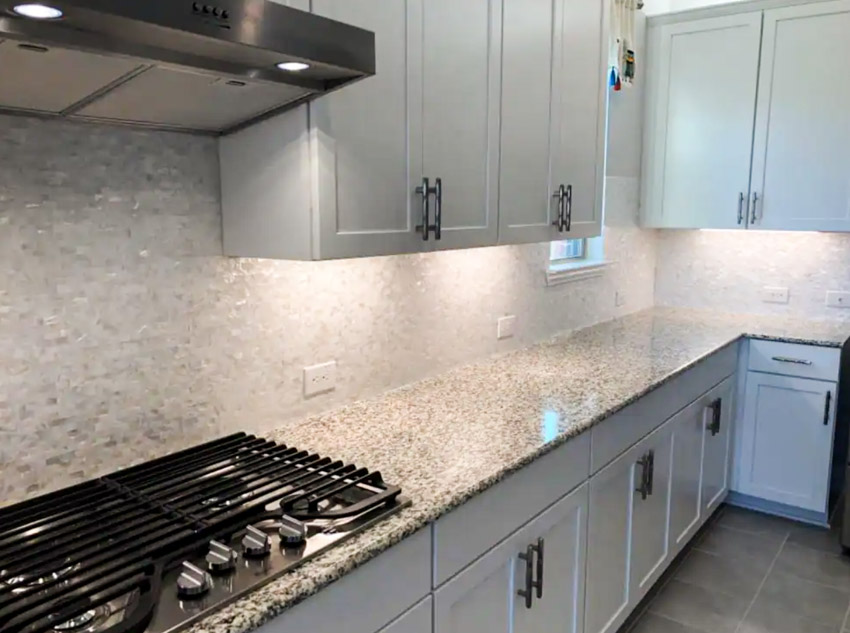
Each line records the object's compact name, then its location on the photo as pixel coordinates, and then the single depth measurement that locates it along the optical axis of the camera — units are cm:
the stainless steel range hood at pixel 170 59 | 95
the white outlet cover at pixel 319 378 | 200
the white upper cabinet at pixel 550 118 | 213
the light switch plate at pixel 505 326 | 282
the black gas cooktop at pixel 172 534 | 102
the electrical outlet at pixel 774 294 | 378
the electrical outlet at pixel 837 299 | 360
